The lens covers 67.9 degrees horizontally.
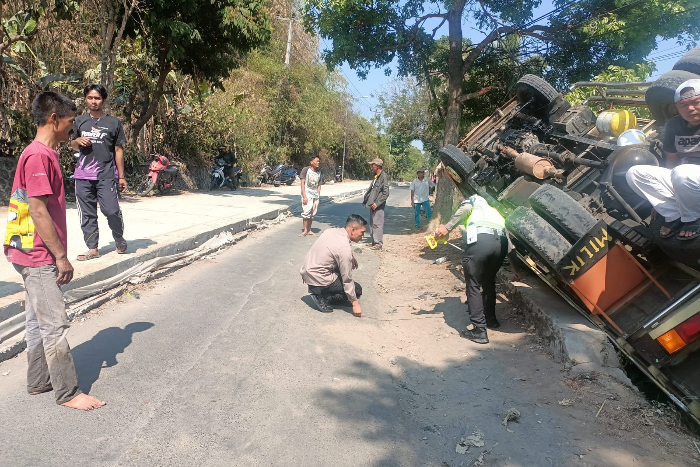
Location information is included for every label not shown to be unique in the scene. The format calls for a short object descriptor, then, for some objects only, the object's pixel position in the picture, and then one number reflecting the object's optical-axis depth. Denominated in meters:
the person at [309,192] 10.52
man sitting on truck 3.21
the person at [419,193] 13.12
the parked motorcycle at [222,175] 18.05
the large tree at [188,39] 12.00
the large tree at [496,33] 9.44
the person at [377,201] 10.04
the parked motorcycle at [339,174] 40.33
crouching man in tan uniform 5.50
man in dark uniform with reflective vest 5.04
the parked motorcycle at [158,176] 13.77
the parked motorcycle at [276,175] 23.88
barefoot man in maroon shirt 3.06
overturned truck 3.44
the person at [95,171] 6.01
